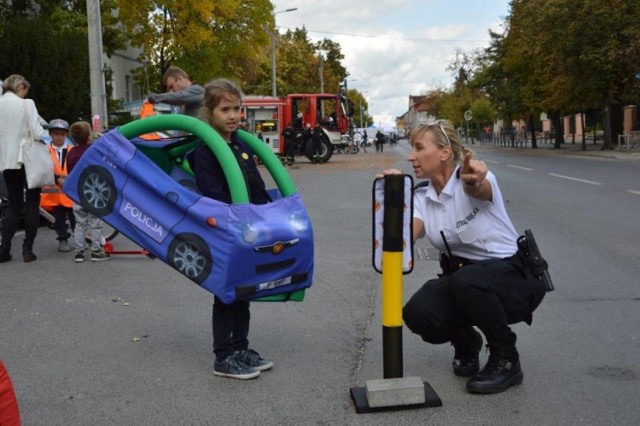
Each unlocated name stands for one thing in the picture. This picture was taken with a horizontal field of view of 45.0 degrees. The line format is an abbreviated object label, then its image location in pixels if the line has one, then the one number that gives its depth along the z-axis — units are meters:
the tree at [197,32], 30.78
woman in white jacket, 8.17
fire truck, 33.53
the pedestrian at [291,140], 32.69
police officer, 3.91
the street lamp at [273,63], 48.25
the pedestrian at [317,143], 32.66
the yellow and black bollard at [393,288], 3.67
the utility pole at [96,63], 16.47
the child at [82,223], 8.28
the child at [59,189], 8.77
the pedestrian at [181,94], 6.97
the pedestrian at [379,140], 61.41
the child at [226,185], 4.16
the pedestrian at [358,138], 62.17
